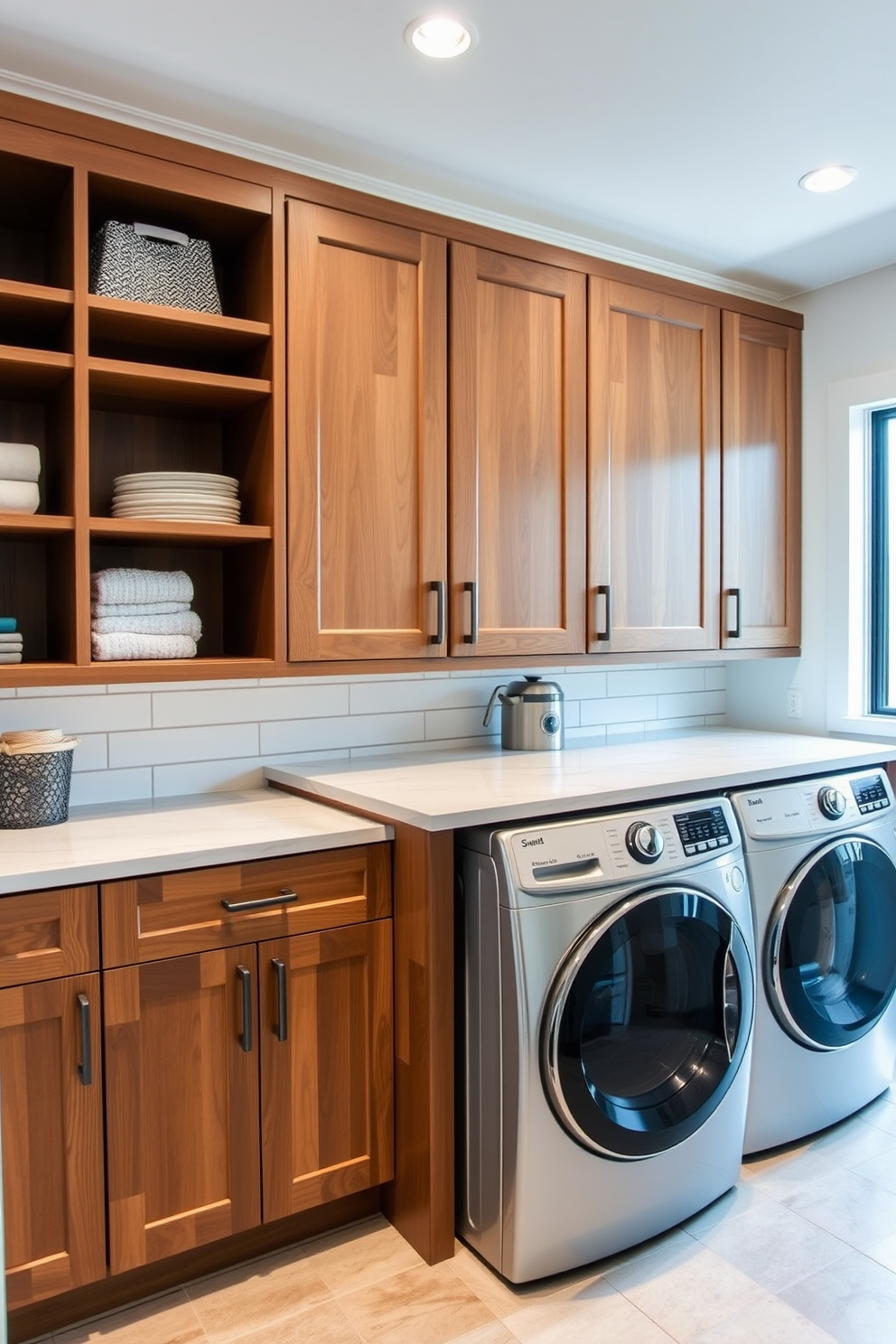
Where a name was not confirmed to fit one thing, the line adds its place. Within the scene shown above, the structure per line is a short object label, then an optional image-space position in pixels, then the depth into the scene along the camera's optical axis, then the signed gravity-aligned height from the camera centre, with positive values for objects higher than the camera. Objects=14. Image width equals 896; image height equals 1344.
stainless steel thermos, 2.72 -0.16
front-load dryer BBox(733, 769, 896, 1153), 2.30 -0.73
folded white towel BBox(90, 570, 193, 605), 2.03 +0.17
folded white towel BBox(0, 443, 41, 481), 1.92 +0.41
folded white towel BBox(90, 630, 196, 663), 1.99 +0.04
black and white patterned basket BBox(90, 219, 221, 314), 1.99 +0.86
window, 3.04 +0.32
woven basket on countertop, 1.95 -0.24
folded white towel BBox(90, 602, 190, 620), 2.02 +0.12
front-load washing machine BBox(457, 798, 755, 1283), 1.86 -0.77
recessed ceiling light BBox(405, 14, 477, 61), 1.73 +1.17
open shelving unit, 1.92 +0.60
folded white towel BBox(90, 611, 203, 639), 2.01 +0.08
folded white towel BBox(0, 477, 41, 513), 1.91 +0.34
